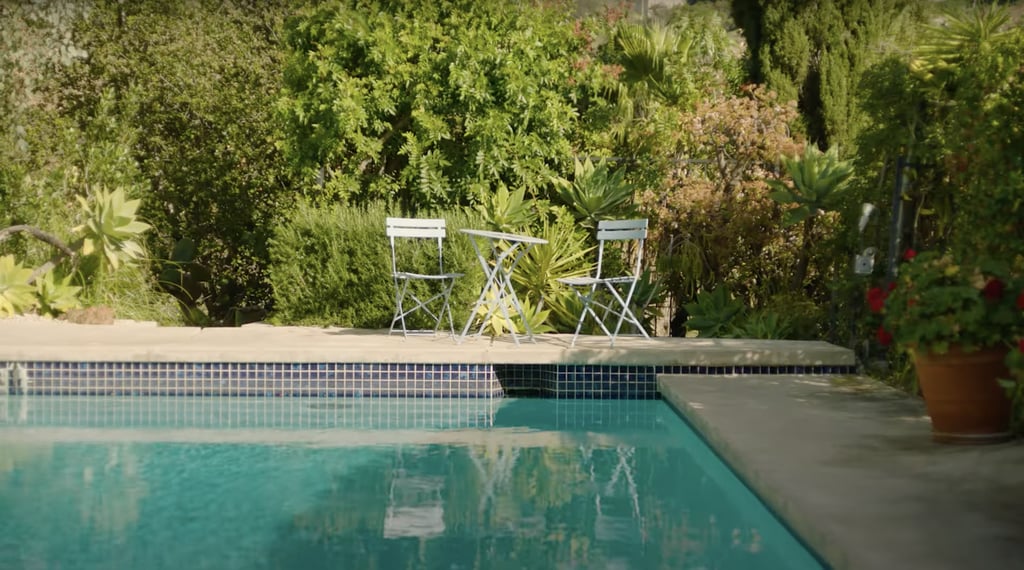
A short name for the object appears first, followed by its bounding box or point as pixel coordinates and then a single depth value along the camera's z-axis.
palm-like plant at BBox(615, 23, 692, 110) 11.77
